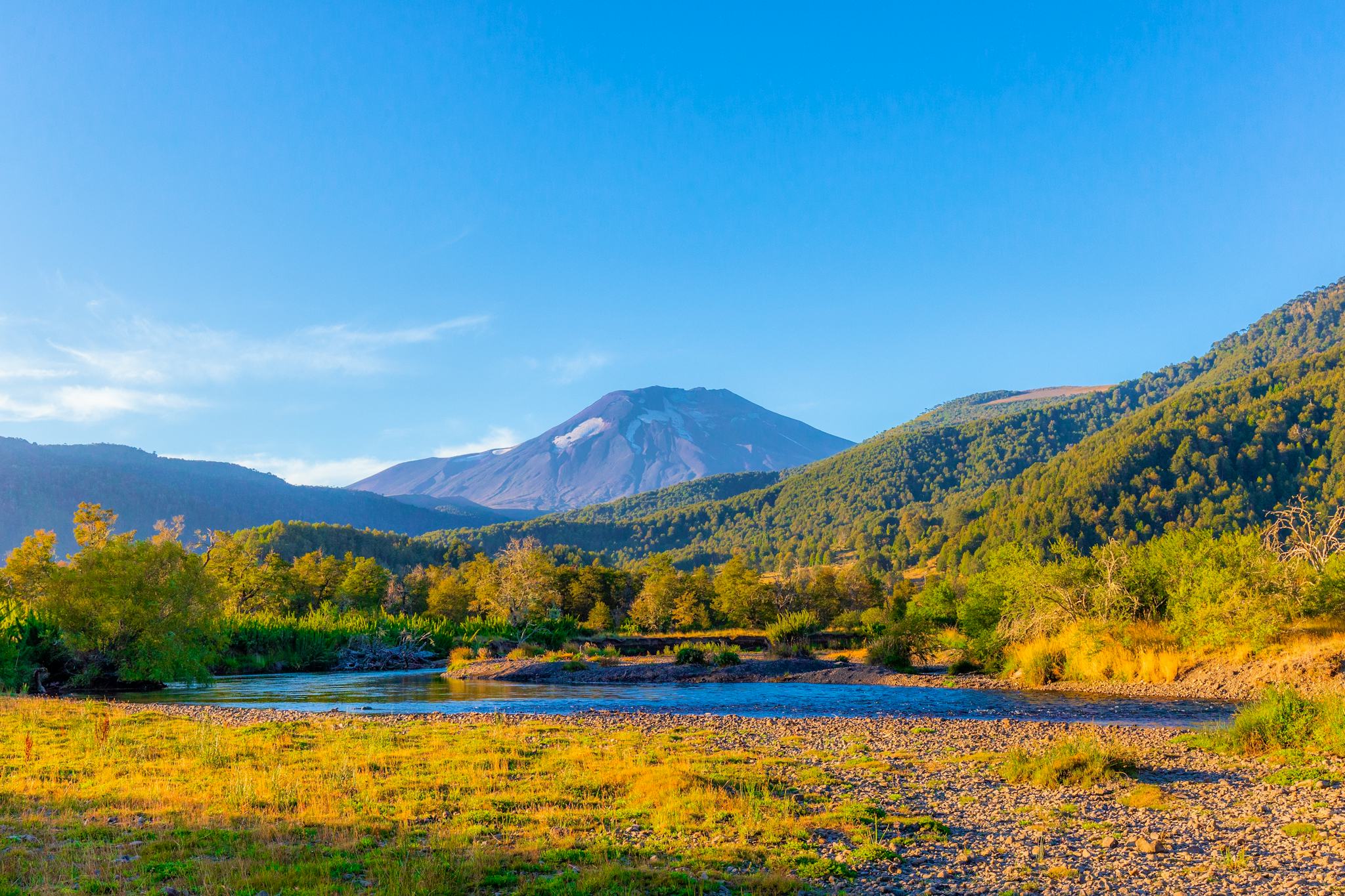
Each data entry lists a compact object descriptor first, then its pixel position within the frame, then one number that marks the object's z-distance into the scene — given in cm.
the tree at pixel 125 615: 3578
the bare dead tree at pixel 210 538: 7181
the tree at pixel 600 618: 8268
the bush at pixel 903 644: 4703
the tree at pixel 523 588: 7800
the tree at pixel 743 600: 8600
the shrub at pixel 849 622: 7500
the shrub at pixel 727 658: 5068
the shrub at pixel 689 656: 5140
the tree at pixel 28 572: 4055
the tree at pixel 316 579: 8412
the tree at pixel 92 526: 4978
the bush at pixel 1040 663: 3597
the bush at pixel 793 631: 6128
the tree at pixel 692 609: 8338
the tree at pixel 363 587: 8438
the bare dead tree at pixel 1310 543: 3178
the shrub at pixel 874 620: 6712
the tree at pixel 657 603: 8362
